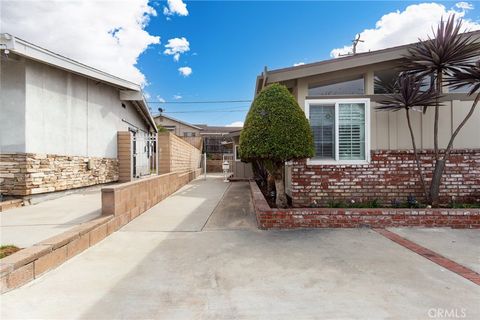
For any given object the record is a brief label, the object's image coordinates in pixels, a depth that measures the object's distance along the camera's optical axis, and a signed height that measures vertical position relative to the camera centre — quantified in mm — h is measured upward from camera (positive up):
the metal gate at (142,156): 11898 +76
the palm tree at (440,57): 5281 +1891
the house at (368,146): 6258 +228
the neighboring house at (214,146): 35625 +1418
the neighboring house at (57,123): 6727 +999
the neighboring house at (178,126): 38188 +4291
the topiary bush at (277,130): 5367 +512
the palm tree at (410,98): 5633 +1171
